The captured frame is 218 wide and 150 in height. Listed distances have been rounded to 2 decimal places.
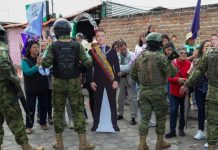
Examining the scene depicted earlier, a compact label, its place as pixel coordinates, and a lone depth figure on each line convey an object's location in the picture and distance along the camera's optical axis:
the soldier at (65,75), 4.76
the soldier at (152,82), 4.66
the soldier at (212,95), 4.19
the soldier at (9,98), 4.32
